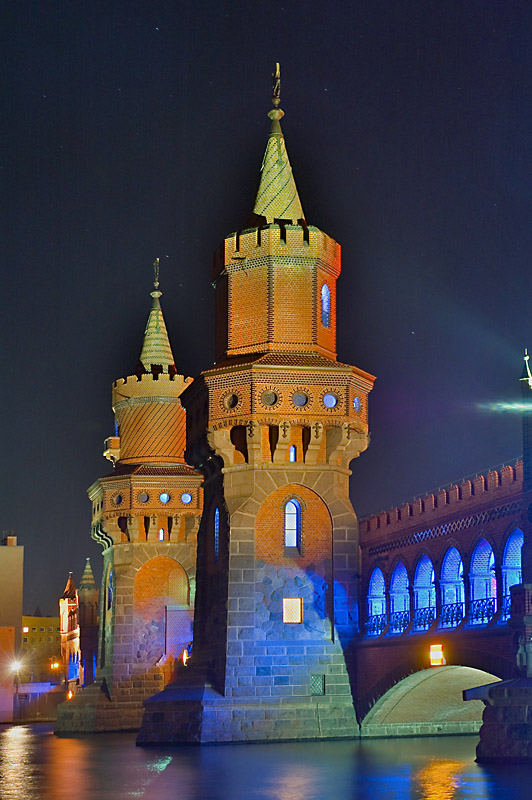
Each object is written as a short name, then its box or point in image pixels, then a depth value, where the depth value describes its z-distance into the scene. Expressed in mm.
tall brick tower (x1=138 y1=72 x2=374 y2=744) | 43688
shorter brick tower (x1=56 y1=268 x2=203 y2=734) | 60000
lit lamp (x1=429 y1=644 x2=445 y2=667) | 40625
